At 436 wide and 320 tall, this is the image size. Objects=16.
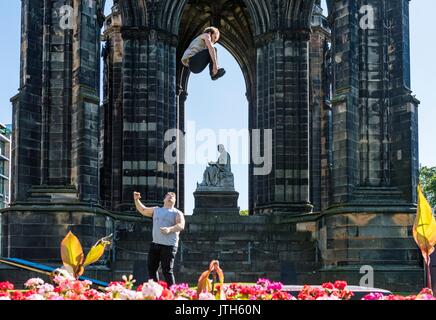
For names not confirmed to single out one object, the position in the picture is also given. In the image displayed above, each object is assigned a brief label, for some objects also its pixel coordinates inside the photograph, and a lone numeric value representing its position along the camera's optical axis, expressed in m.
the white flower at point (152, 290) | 5.89
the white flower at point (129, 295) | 5.91
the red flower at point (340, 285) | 7.43
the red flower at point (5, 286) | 7.20
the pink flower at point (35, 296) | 5.66
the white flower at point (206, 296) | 5.76
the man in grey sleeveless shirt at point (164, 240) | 11.98
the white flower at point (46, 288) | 6.61
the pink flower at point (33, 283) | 7.76
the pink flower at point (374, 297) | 5.57
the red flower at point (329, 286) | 7.50
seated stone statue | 30.34
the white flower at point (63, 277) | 7.33
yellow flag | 6.70
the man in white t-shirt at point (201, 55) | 13.62
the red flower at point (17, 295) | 6.11
